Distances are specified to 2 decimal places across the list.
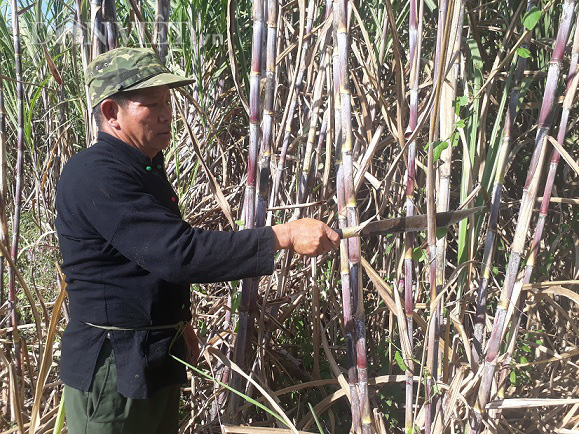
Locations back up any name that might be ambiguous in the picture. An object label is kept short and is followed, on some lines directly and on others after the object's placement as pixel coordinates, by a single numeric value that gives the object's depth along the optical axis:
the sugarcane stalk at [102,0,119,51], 1.49
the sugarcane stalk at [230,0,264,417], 1.43
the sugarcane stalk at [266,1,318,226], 1.64
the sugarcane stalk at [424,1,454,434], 1.12
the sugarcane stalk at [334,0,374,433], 1.21
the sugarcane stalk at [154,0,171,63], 2.04
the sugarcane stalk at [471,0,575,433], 1.20
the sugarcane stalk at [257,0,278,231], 1.46
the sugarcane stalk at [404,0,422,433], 1.33
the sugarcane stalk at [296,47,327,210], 1.66
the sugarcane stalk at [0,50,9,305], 1.65
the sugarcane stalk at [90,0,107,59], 1.49
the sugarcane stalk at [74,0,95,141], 1.63
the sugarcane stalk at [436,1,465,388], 1.39
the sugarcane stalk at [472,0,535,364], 1.39
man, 1.25
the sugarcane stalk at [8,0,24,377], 1.75
